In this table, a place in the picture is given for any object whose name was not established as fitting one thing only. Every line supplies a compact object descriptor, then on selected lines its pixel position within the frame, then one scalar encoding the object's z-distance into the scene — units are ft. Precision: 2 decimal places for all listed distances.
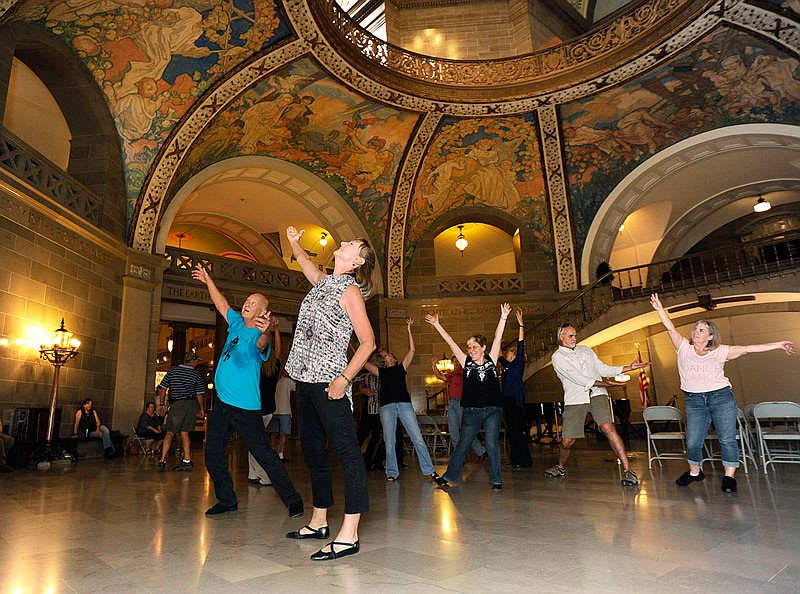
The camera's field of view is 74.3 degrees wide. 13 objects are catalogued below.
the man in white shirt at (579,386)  16.31
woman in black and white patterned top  7.99
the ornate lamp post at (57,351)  24.62
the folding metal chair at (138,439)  30.37
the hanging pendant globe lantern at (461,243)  51.52
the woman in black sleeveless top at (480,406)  14.96
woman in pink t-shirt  13.78
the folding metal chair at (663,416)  18.72
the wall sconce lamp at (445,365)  40.39
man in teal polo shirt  11.09
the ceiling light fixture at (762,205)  46.34
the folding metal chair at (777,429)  16.12
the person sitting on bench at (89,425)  26.99
